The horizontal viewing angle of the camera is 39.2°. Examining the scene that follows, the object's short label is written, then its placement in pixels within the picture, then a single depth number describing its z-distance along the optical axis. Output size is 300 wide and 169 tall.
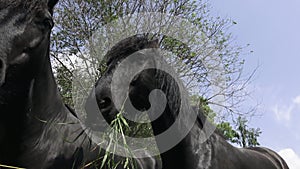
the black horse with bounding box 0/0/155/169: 3.16
